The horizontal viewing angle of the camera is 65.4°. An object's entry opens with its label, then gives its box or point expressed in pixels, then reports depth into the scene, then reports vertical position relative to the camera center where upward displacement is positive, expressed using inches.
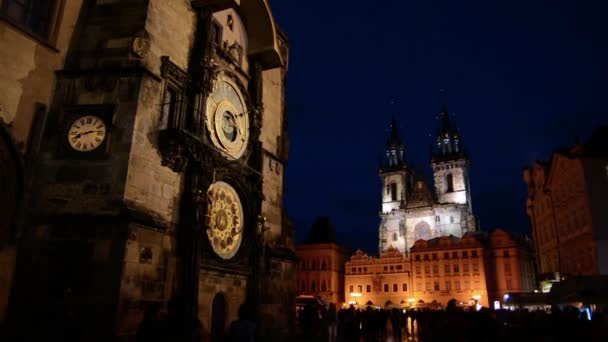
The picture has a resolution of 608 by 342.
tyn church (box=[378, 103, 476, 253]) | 3627.0 +941.5
